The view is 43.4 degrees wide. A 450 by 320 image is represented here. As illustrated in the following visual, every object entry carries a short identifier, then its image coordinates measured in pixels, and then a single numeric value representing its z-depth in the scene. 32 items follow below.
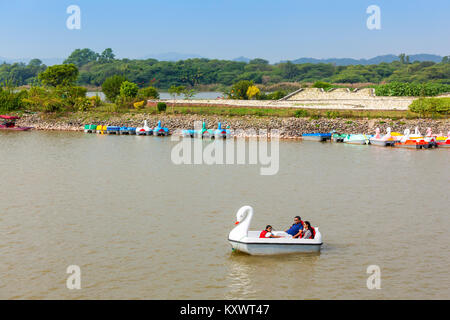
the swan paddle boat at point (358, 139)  67.19
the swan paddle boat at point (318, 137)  70.62
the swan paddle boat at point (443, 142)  64.75
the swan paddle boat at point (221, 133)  73.69
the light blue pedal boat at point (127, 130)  79.12
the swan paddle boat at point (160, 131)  76.38
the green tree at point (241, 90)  104.62
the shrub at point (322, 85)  113.01
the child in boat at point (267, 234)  23.84
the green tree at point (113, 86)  102.44
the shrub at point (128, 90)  94.38
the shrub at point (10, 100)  94.25
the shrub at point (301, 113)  79.88
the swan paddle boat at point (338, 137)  70.06
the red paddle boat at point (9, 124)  83.77
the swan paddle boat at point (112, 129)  80.25
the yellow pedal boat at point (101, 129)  80.38
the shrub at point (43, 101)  92.31
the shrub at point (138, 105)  91.32
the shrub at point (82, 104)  92.94
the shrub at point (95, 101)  96.25
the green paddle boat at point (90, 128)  81.81
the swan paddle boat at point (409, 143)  63.03
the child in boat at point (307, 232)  24.24
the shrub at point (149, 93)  97.88
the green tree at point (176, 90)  102.90
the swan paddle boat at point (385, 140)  65.12
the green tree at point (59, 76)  101.00
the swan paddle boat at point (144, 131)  77.25
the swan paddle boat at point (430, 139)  64.12
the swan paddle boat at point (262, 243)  23.55
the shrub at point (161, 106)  87.25
